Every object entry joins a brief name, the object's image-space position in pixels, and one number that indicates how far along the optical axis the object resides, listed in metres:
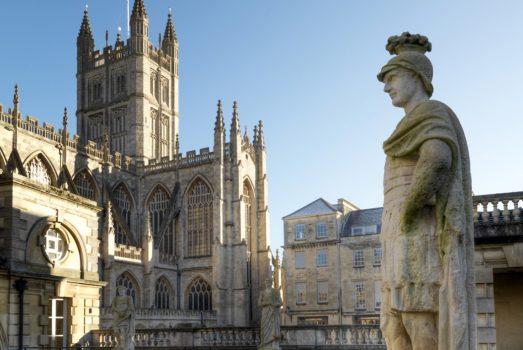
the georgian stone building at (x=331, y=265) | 43.81
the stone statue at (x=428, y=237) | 3.41
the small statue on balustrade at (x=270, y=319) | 13.38
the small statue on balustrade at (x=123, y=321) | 12.75
